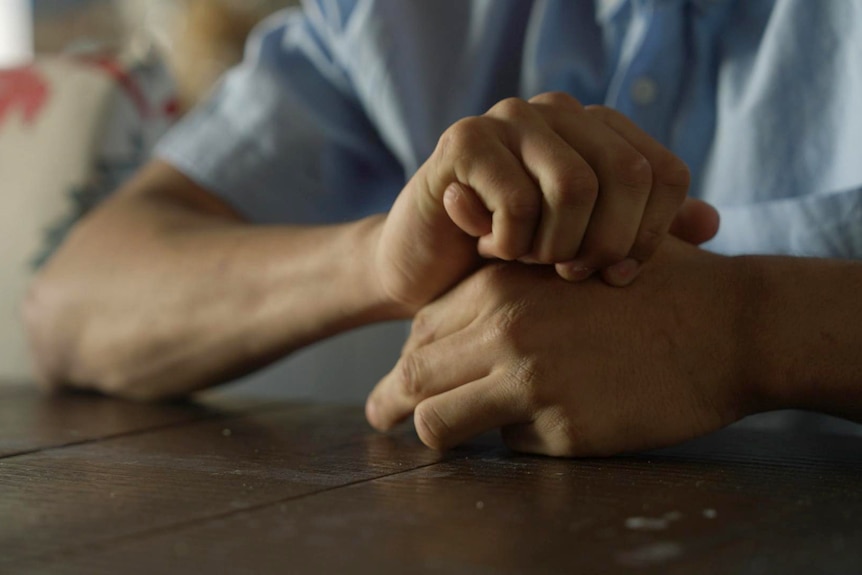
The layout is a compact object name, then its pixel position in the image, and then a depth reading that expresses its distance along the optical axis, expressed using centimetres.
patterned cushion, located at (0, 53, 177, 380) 118
